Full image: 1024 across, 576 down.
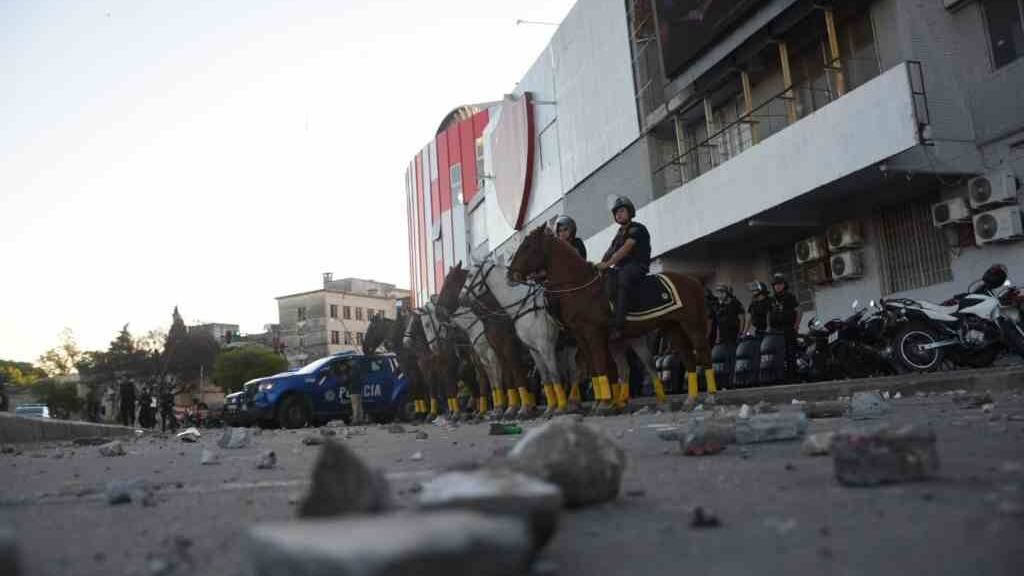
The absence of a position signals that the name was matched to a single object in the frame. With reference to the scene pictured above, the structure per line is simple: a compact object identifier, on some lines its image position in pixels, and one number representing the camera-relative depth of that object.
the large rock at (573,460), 2.50
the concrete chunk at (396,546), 1.23
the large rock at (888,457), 2.49
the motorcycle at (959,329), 8.91
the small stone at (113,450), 7.87
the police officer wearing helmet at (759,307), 12.64
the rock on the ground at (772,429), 4.24
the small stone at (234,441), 7.98
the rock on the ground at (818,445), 3.42
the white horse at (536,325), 10.23
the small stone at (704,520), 2.17
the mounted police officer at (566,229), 10.85
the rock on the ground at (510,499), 1.76
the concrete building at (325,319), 92.00
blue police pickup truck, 17.44
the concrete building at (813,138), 12.32
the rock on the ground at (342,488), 1.92
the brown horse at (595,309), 9.23
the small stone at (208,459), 5.76
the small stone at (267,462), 4.98
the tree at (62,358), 91.94
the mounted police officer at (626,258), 9.26
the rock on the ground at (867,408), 5.62
